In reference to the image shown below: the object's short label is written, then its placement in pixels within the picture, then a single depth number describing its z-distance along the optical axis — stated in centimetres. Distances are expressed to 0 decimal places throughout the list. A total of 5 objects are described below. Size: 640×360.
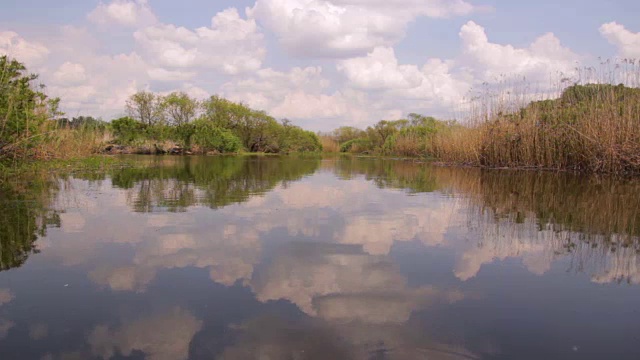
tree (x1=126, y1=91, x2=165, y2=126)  3988
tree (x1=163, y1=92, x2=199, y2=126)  4005
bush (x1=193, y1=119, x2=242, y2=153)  3744
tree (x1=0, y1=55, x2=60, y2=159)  1102
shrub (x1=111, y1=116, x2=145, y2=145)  3566
